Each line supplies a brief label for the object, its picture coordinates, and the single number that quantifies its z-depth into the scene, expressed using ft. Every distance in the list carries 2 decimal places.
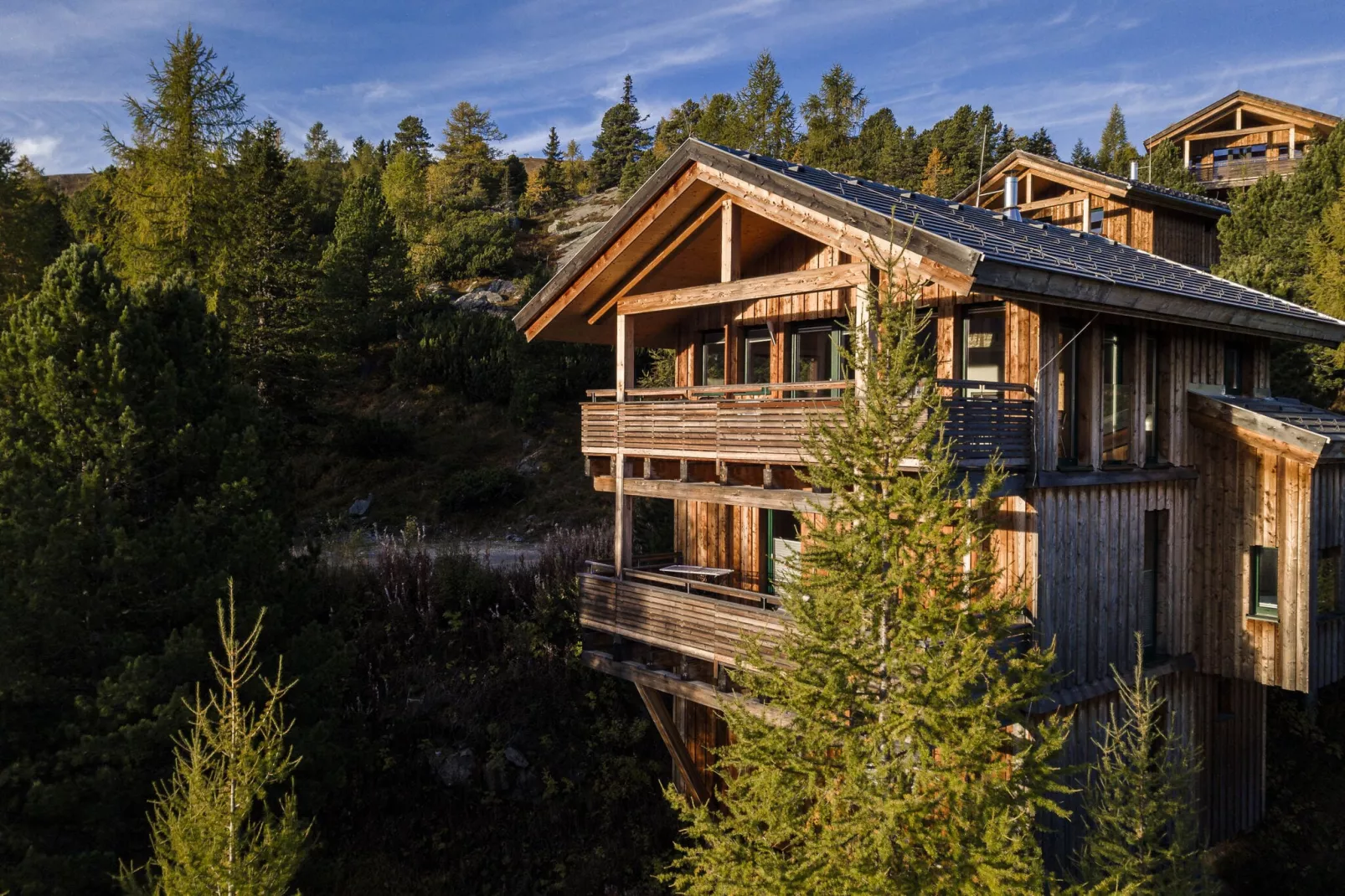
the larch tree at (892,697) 22.40
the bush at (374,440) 95.25
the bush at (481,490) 87.61
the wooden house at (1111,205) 86.22
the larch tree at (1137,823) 29.40
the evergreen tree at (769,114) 180.45
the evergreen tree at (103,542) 31.99
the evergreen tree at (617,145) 245.24
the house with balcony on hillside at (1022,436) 35.65
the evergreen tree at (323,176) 179.22
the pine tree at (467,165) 215.92
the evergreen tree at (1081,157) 205.93
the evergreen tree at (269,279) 82.07
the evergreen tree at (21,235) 93.35
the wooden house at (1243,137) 138.10
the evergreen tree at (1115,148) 179.40
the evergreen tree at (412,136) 266.98
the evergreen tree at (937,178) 173.78
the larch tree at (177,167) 74.38
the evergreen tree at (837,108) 205.77
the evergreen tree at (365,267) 116.78
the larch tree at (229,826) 23.26
